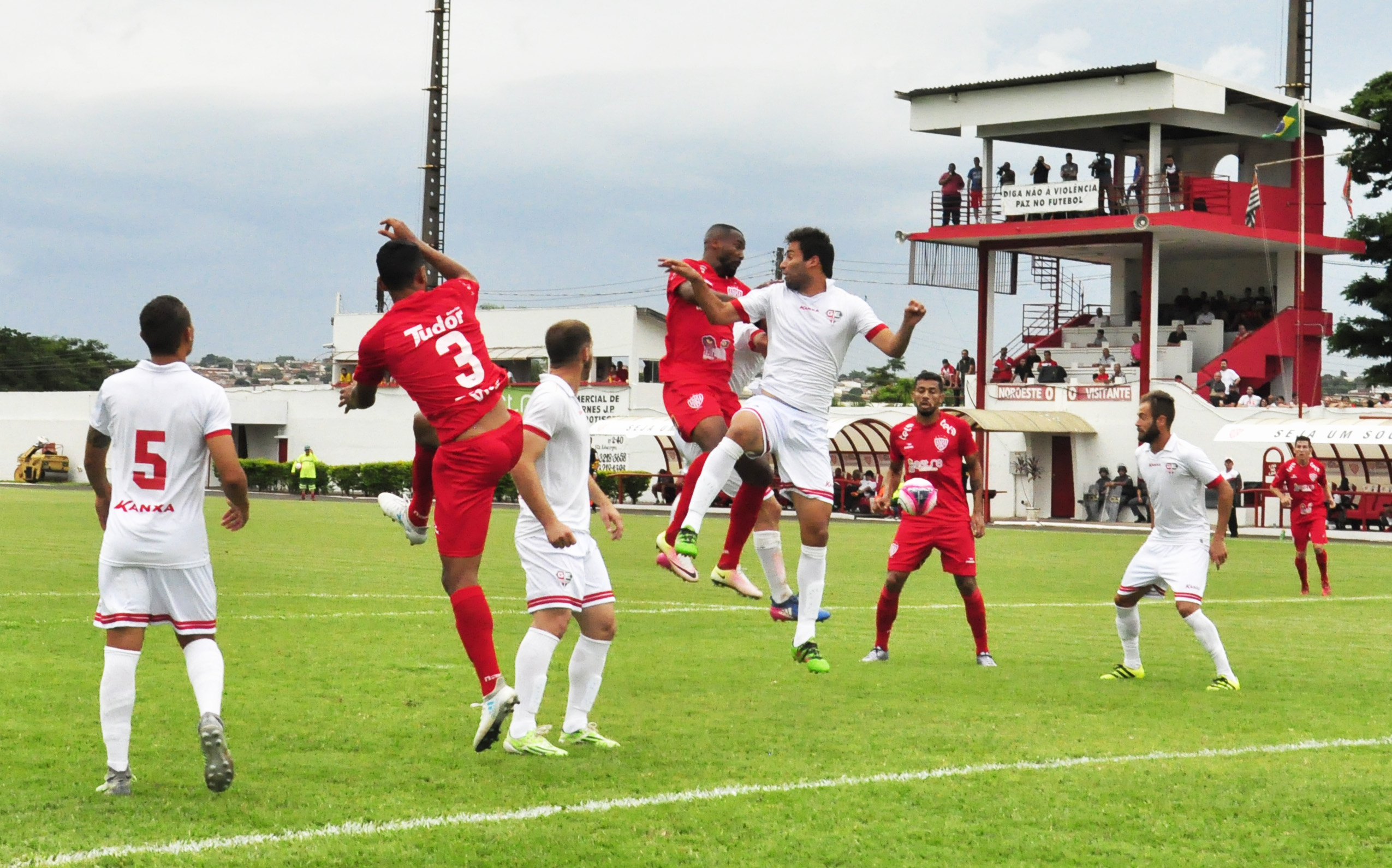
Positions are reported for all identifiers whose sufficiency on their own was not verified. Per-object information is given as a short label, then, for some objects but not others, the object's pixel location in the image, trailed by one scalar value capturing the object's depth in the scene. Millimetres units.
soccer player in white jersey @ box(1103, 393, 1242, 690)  11234
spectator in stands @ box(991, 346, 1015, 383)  51969
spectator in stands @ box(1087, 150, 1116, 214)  49906
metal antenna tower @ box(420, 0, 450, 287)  52688
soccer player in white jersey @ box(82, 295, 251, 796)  6824
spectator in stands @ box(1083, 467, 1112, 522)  47062
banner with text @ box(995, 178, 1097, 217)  49938
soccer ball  12117
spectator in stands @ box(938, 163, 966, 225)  53031
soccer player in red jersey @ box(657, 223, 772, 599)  10992
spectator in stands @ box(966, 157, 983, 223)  52781
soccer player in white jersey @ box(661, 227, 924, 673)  10375
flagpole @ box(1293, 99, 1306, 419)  47469
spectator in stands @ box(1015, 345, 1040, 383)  51812
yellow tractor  70562
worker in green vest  51875
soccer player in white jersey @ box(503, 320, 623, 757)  7832
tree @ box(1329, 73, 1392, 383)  53750
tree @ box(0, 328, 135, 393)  109812
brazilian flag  48219
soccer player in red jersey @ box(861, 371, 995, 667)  11938
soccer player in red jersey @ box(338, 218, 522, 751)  8039
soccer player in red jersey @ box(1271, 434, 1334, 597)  21750
